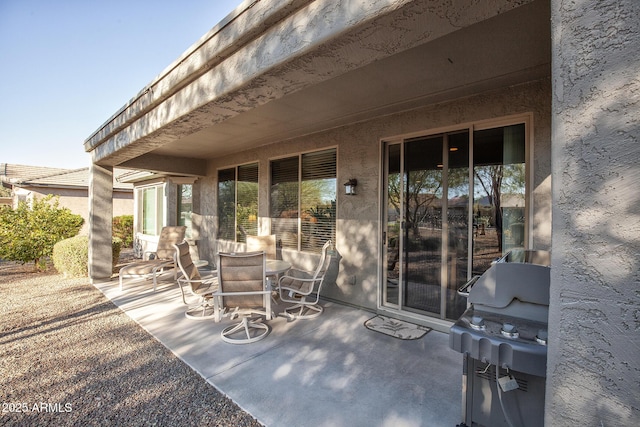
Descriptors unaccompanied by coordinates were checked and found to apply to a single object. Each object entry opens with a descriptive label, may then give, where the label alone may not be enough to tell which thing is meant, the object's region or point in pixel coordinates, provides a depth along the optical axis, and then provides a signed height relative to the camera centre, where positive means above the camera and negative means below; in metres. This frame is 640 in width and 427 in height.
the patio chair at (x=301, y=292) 4.29 -1.19
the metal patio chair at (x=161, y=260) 5.83 -1.04
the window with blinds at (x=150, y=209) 9.81 +0.14
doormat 3.79 -1.52
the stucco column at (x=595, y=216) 0.94 +0.00
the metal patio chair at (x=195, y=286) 4.20 -1.07
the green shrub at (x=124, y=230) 13.06 -0.74
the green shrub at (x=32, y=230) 7.10 -0.44
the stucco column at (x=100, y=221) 6.37 -0.18
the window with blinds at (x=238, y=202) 6.99 +0.28
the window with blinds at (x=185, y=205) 8.89 +0.26
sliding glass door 3.55 +0.04
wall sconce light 4.77 +0.45
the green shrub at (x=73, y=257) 6.84 -1.03
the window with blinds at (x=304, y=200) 5.34 +0.28
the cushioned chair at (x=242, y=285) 3.53 -0.85
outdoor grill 1.40 -0.61
